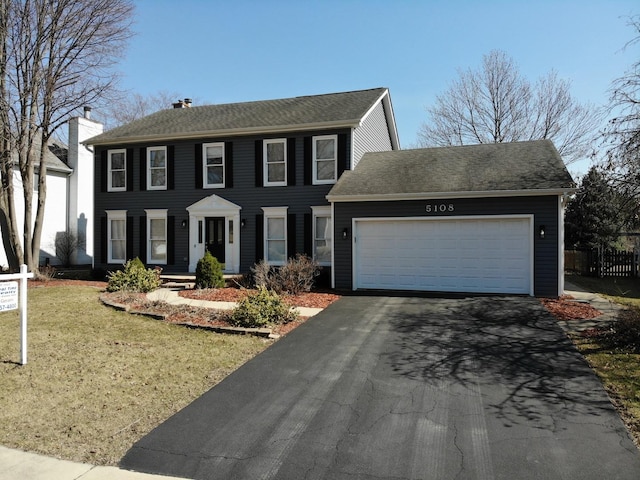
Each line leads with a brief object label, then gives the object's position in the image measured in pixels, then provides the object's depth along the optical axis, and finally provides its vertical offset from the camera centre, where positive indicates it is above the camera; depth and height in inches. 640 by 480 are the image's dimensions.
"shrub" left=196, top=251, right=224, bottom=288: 530.3 -39.1
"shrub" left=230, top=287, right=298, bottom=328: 330.3 -53.4
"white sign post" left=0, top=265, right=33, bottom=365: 237.5 -30.8
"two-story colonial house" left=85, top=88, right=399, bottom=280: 625.6 +92.2
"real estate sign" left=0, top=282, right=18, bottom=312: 236.4 -29.0
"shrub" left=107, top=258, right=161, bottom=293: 490.2 -44.0
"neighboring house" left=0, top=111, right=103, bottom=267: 829.8 +94.0
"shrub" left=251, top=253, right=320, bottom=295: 502.6 -41.8
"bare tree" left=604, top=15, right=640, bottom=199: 423.5 +82.1
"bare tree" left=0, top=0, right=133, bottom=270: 563.2 +214.1
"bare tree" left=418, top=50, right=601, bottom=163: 1065.5 +298.2
